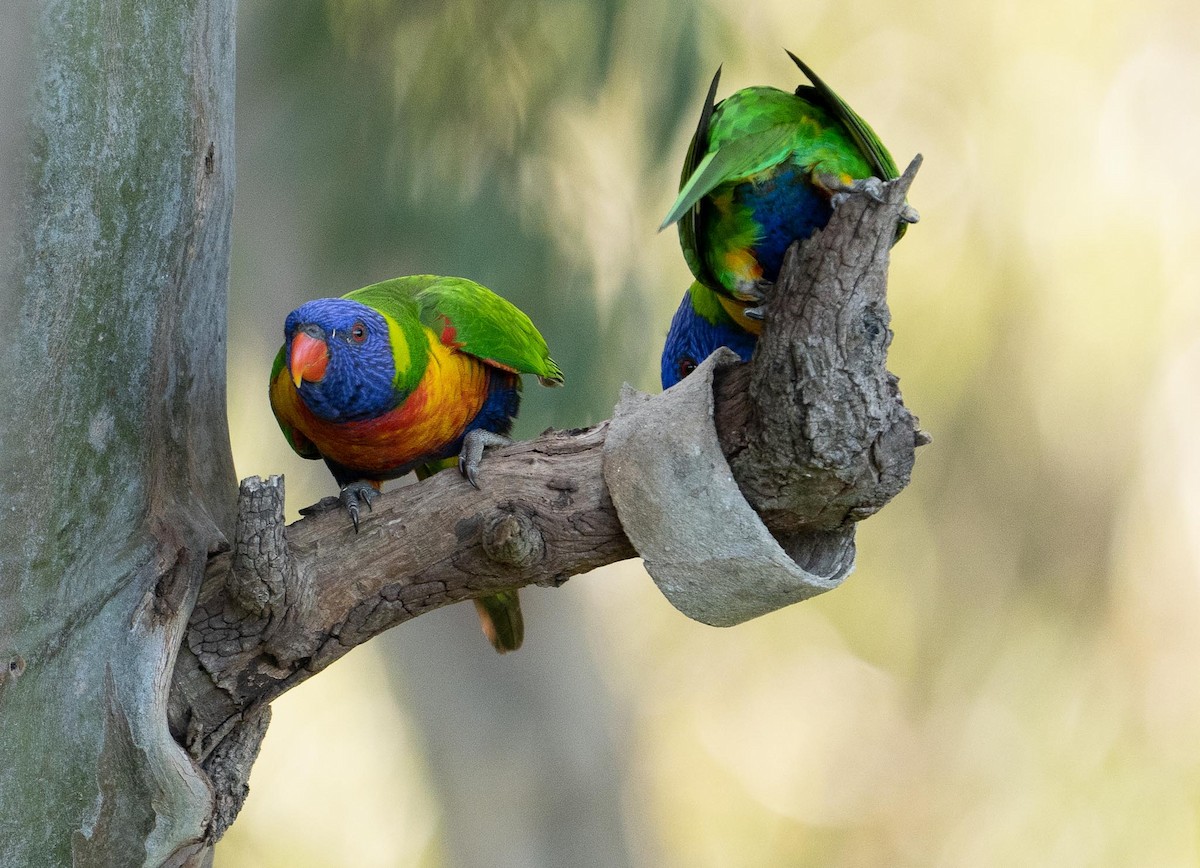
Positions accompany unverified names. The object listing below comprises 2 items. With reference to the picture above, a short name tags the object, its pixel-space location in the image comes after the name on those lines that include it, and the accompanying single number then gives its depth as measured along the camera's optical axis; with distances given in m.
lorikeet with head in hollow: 6.33
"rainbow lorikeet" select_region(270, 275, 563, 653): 6.39
